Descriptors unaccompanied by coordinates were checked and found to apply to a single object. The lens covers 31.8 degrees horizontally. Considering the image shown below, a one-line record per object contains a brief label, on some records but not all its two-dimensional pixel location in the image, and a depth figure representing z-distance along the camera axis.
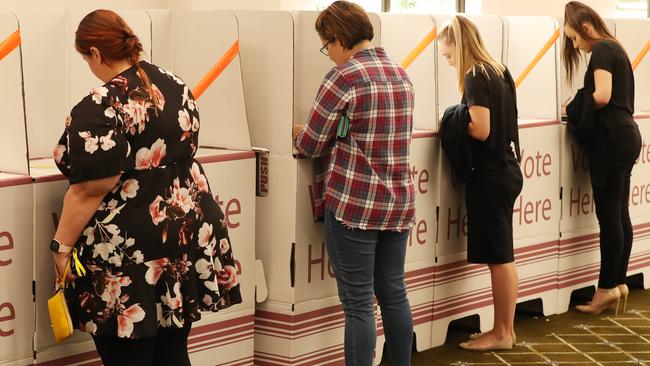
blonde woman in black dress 4.36
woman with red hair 2.86
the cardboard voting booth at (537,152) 5.10
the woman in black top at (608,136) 5.09
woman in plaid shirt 3.62
